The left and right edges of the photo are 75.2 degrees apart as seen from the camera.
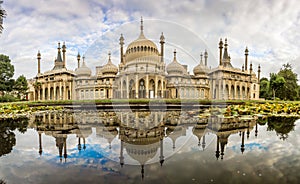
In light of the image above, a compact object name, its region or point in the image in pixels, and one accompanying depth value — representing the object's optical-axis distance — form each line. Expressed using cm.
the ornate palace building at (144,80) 3588
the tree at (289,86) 4694
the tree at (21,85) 3950
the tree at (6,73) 3728
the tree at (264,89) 5485
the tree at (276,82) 4281
